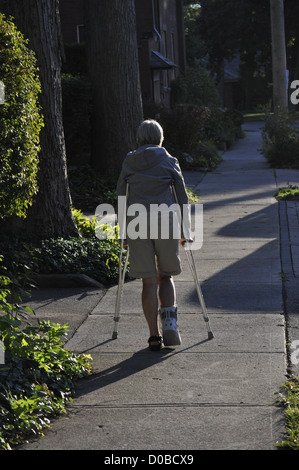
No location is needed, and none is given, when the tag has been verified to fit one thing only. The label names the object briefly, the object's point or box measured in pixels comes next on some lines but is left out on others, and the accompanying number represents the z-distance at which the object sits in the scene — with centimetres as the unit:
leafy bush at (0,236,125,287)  1789
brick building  5572
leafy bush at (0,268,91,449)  966
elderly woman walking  1310
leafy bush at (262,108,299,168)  4281
